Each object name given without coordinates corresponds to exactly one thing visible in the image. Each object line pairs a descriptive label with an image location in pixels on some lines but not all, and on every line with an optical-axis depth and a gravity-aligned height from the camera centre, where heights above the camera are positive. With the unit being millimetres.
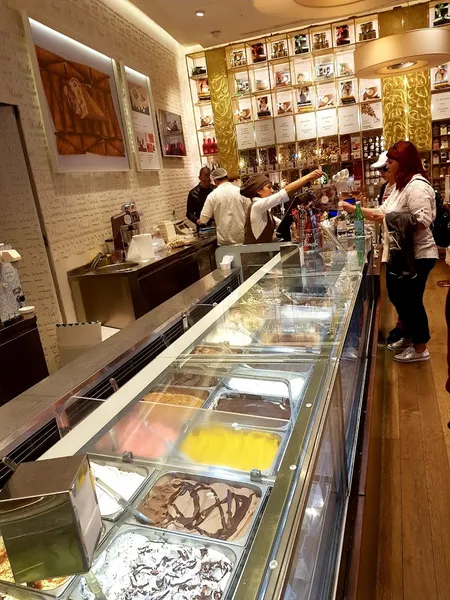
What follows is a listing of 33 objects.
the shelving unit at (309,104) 7234 +1089
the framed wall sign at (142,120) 5762 +974
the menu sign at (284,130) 7652 +769
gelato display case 882 -702
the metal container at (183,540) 924 -734
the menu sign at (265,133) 7766 +768
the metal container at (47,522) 645 -436
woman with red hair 3256 -506
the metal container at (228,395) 1494 -710
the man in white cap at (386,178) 3739 -143
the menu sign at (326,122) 7504 +778
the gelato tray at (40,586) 850 -695
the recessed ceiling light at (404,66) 4648 +947
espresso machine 5125 -314
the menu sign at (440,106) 7066 +747
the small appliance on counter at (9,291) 3057 -531
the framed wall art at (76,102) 4172 +1015
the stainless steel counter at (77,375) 1262 -559
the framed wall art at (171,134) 6688 +869
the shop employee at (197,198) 6977 -142
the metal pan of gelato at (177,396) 1442 -648
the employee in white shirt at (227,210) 5336 -286
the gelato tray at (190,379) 1542 -640
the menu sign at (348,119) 7422 +776
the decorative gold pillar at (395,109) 7094 +807
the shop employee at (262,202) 3326 -170
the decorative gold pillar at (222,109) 7570 +1253
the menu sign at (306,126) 7590 +779
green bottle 3615 -445
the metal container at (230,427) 1176 -704
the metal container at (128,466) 1188 -703
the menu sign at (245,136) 7844 +771
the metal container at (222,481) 975 -722
